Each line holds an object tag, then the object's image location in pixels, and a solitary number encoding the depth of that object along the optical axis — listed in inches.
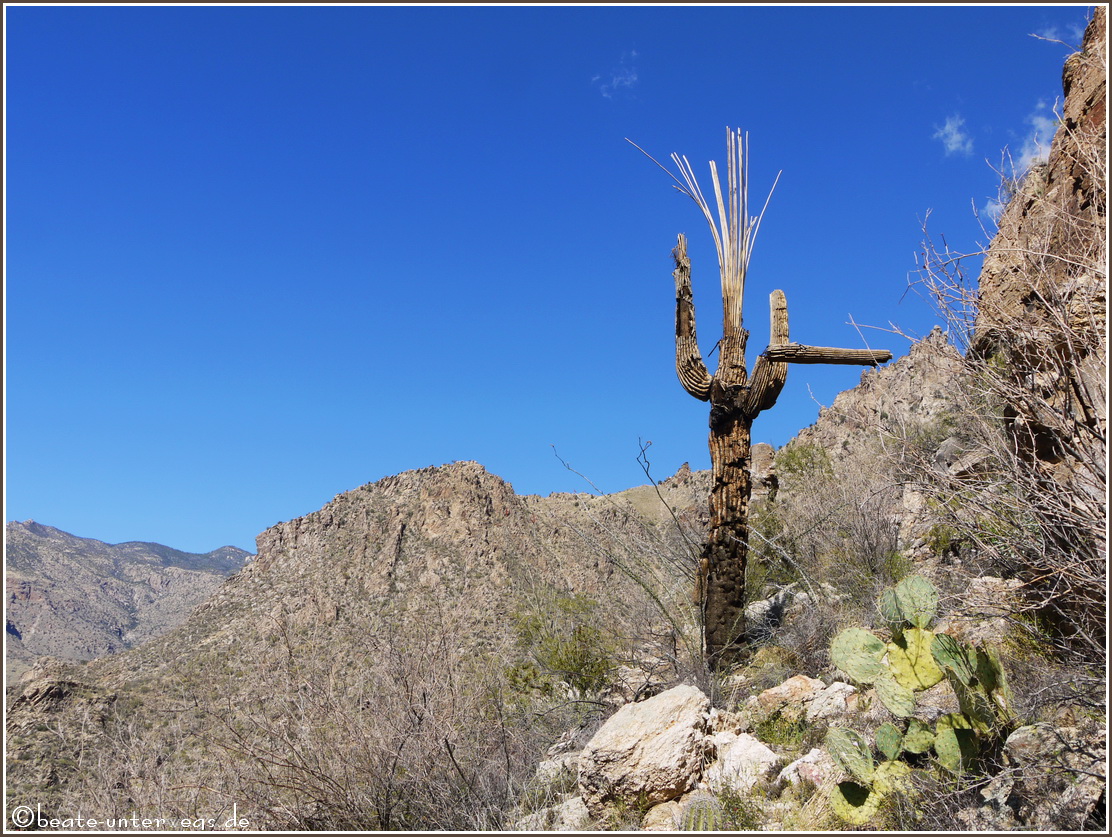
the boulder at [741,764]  173.8
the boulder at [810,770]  168.1
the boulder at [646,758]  173.6
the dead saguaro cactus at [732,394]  289.1
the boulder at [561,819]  174.6
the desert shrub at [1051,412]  133.5
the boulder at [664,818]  164.7
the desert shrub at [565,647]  287.3
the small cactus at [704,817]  155.4
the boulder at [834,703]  207.2
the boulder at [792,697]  218.2
